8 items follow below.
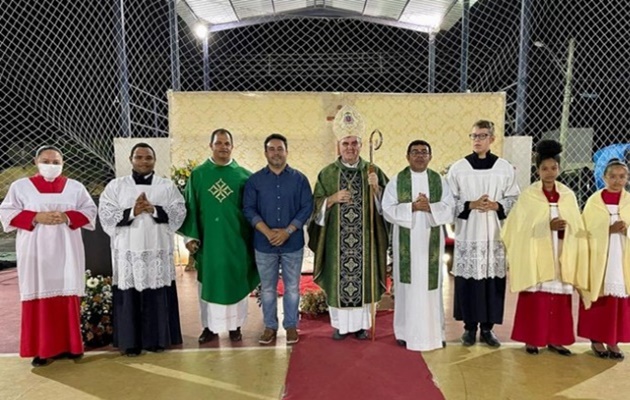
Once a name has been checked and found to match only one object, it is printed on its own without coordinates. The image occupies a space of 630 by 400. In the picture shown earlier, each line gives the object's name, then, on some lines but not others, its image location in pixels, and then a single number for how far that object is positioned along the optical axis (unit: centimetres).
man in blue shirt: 403
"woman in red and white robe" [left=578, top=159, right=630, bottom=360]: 376
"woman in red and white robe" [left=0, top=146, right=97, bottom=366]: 373
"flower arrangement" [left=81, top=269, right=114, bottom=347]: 414
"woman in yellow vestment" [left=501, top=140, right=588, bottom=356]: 381
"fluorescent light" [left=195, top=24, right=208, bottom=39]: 776
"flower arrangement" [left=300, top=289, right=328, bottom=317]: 494
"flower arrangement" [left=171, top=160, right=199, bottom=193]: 619
